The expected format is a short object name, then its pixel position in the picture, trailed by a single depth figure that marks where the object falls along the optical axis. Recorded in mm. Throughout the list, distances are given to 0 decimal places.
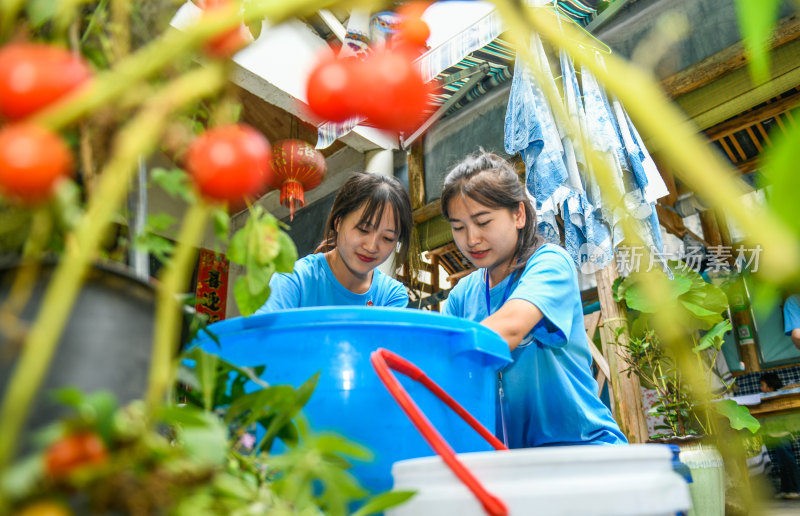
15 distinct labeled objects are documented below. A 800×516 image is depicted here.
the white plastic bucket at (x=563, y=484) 425
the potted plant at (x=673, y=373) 2645
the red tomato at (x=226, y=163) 224
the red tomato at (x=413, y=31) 292
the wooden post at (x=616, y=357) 2928
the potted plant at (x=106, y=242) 205
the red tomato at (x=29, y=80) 213
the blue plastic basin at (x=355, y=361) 605
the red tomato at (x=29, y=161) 194
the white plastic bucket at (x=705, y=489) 2467
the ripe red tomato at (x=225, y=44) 241
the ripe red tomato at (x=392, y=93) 225
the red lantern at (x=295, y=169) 3303
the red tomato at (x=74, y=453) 216
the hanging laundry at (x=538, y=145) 2525
